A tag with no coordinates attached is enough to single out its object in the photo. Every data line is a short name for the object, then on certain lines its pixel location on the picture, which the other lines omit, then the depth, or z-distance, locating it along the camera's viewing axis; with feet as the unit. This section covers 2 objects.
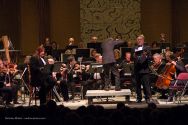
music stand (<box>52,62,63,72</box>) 51.42
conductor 50.26
